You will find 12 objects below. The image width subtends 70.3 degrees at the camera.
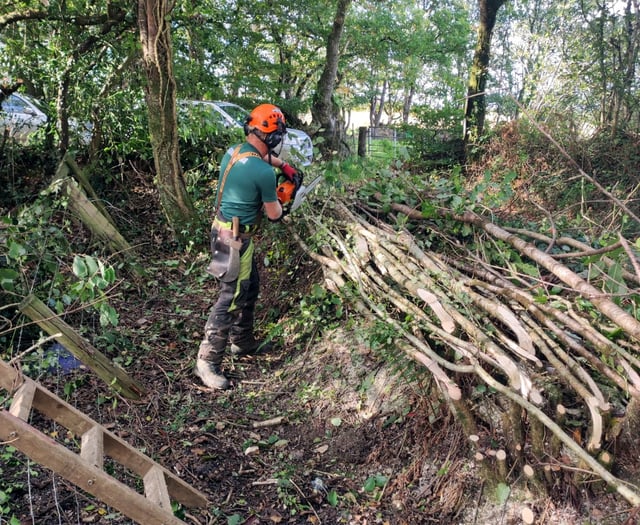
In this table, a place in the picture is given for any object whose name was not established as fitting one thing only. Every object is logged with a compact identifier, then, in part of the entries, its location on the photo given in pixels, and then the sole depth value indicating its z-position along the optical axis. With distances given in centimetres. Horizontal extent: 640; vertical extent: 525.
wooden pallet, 148
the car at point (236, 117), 466
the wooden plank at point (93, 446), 171
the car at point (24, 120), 554
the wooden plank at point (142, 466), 198
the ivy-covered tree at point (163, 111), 451
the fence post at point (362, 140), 1152
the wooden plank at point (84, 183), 508
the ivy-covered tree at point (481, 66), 1043
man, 335
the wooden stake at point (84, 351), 277
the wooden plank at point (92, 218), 453
